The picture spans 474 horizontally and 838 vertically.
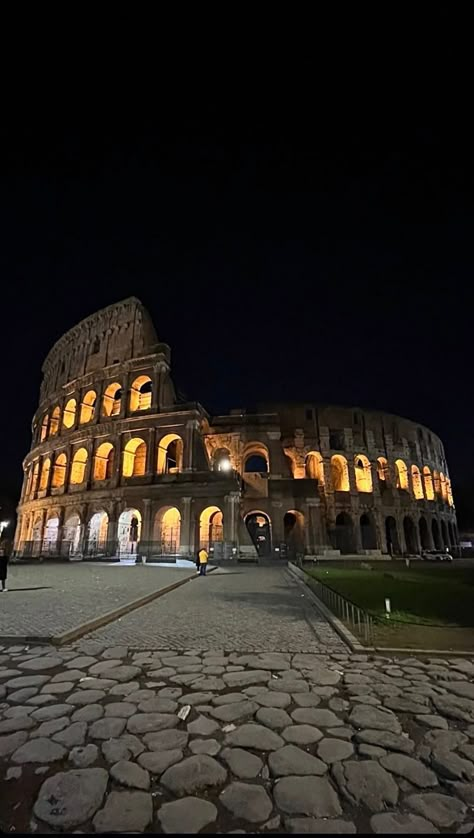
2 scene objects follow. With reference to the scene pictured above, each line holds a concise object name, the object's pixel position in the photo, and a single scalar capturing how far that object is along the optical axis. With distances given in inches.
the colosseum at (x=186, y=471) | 1149.1
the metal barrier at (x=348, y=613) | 248.9
